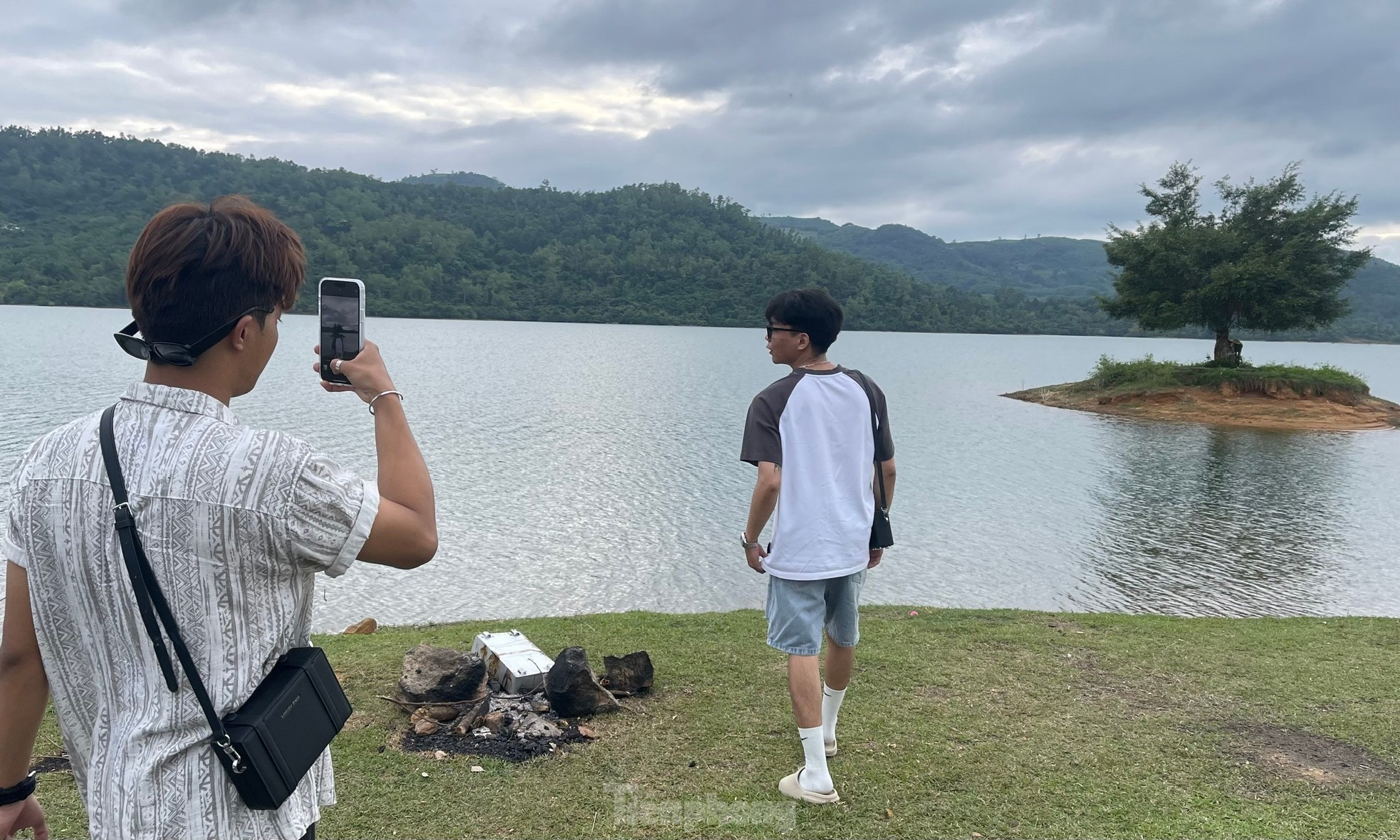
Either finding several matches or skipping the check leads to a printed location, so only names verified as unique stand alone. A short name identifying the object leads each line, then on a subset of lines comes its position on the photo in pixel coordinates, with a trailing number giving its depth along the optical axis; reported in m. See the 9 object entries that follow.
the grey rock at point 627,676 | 5.45
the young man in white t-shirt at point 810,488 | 3.94
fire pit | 4.68
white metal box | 5.20
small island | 34.47
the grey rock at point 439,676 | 5.14
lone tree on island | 38.03
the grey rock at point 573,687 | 4.98
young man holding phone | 1.64
